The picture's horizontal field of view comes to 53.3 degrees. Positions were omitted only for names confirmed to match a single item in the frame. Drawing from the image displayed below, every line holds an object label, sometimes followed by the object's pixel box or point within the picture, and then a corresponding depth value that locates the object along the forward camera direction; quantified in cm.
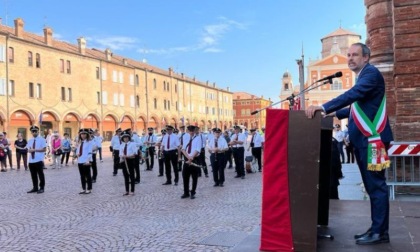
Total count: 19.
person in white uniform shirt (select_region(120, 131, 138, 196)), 1166
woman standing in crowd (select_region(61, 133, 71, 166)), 2361
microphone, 482
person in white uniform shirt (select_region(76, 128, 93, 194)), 1212
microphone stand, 515
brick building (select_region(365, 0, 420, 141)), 820
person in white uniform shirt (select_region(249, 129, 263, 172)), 1811
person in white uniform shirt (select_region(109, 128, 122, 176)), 1753
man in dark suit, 463
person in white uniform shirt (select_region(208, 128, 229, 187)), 1341
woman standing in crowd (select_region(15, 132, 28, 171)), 2144
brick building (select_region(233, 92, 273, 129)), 11994
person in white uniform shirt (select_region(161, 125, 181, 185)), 1392
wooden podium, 445
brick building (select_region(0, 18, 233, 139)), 4478
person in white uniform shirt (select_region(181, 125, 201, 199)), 1081
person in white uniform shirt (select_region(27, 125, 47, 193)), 1249
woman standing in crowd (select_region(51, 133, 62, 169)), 2194
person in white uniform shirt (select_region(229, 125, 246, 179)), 1560
